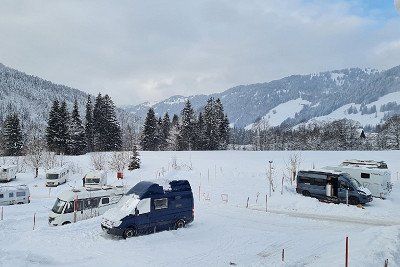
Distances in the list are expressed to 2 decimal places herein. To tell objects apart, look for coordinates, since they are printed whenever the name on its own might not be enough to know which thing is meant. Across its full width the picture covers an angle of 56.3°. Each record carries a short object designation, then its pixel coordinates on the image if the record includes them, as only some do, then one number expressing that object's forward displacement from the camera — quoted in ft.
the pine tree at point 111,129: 251.39
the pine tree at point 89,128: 257.75
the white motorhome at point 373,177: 109.40
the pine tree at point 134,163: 179.83
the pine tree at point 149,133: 266.57
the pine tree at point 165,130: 296.30
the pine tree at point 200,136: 252.21
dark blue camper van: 62.85
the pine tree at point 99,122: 252.83
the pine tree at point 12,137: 232.94
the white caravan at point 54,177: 160.76
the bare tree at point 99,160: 187.01
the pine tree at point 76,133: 230.81
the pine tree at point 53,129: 223.51
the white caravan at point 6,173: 172.35
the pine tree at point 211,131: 251.19
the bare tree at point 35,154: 184.03
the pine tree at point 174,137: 267.14
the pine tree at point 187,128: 254.47
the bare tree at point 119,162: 183.73
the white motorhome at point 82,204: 81.71
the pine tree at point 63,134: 224.94
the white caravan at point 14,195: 121.08
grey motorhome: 98.63
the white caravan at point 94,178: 142.31
